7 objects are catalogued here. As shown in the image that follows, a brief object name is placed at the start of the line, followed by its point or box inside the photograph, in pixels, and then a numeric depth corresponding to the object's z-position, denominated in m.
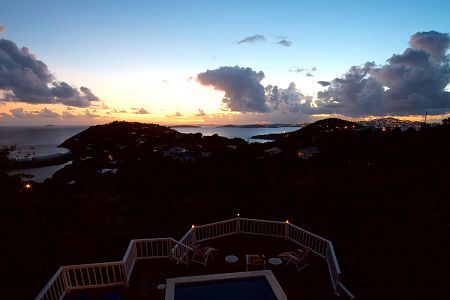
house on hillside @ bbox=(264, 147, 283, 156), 53.47
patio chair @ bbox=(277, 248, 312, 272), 7.92
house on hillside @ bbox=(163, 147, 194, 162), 59.90
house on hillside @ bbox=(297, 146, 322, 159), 54.33
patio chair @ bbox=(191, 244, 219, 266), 8.17
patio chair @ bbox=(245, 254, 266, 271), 7.74
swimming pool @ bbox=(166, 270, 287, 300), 6.16
